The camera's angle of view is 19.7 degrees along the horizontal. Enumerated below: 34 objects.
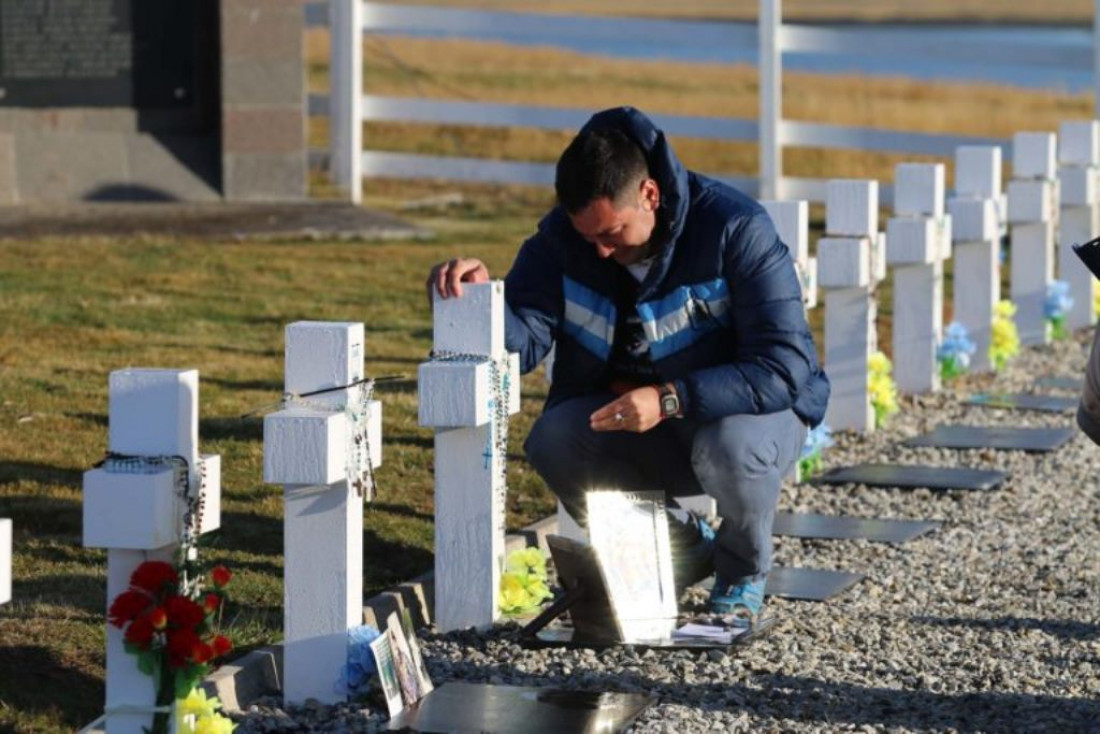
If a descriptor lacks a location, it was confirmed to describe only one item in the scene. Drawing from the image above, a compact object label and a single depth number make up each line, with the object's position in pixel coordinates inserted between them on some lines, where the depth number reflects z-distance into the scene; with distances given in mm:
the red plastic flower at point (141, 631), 6072
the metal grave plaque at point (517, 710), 6737
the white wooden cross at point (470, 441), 7483
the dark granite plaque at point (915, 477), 10593
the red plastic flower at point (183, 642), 6099
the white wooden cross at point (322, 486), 6683
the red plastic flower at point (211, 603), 6159
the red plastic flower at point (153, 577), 6099
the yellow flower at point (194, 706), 6207
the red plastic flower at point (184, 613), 6083
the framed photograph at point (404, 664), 6916
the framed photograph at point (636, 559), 7797
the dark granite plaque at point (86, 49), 18341
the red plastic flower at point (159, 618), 6061
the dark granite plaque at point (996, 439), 11571
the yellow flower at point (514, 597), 7932
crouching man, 7559
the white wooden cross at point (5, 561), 5618
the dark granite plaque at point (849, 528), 9538
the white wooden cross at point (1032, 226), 14675
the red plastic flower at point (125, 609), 6094
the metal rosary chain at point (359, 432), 6770
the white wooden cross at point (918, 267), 12599
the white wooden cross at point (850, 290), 11636
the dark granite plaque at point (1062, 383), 13533
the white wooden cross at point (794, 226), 10544
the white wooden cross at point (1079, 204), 15475
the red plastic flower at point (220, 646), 6153
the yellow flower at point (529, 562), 8057
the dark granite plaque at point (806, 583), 8477
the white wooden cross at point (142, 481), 6115
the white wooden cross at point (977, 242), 13529
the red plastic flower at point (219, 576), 6218
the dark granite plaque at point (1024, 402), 12772
